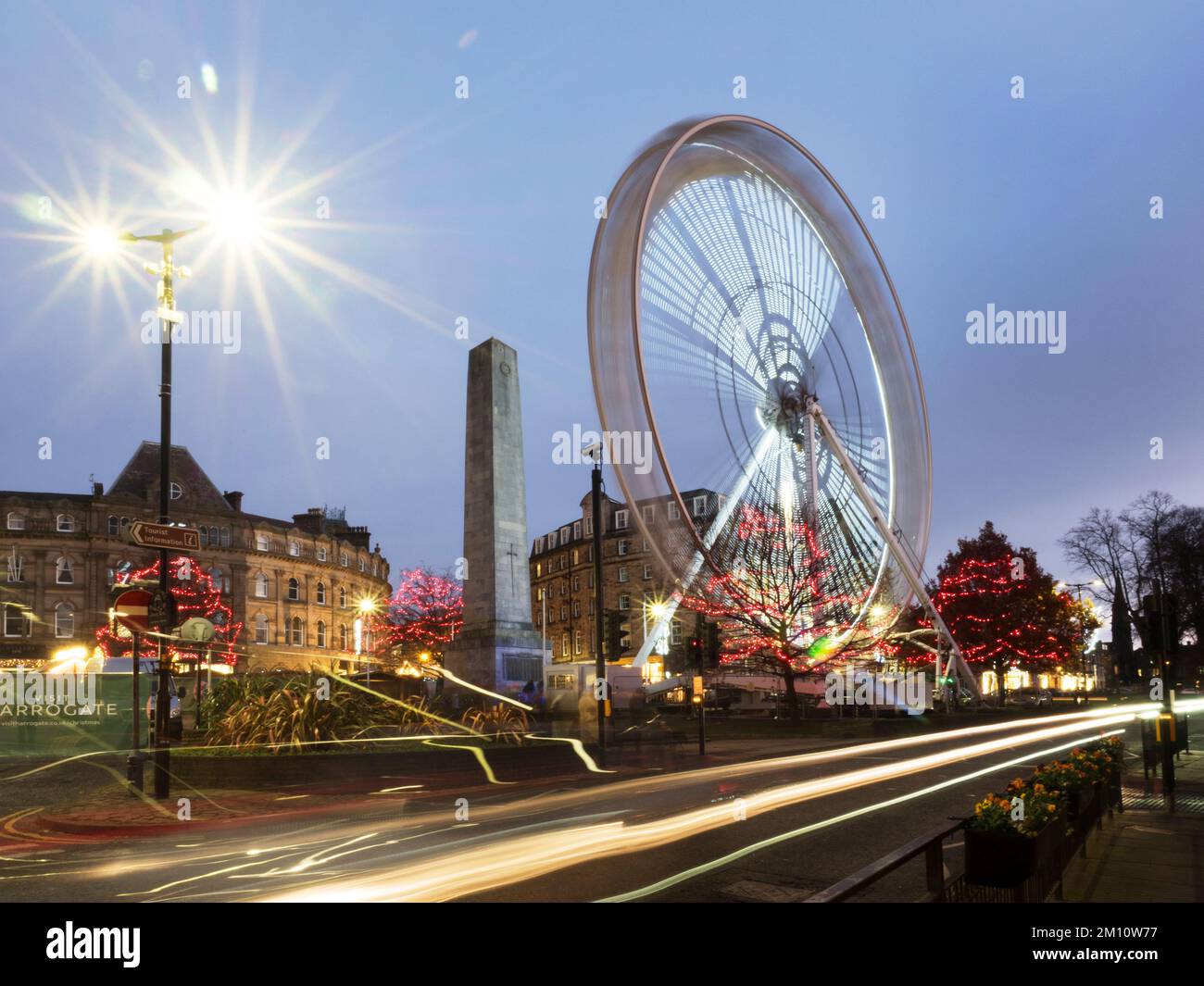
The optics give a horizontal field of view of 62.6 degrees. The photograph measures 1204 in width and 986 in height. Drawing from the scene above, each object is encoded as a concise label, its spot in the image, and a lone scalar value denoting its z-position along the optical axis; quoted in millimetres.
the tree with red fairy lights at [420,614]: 89375
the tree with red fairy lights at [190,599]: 67438
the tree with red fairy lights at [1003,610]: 64562
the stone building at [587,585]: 96688
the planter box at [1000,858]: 7336
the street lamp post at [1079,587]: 68544
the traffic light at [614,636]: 27312
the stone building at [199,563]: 78062
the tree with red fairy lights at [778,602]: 27875
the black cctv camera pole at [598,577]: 26016
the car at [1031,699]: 68312
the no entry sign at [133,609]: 17922
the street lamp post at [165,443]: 18203
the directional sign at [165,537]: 17375
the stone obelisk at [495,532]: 33344
